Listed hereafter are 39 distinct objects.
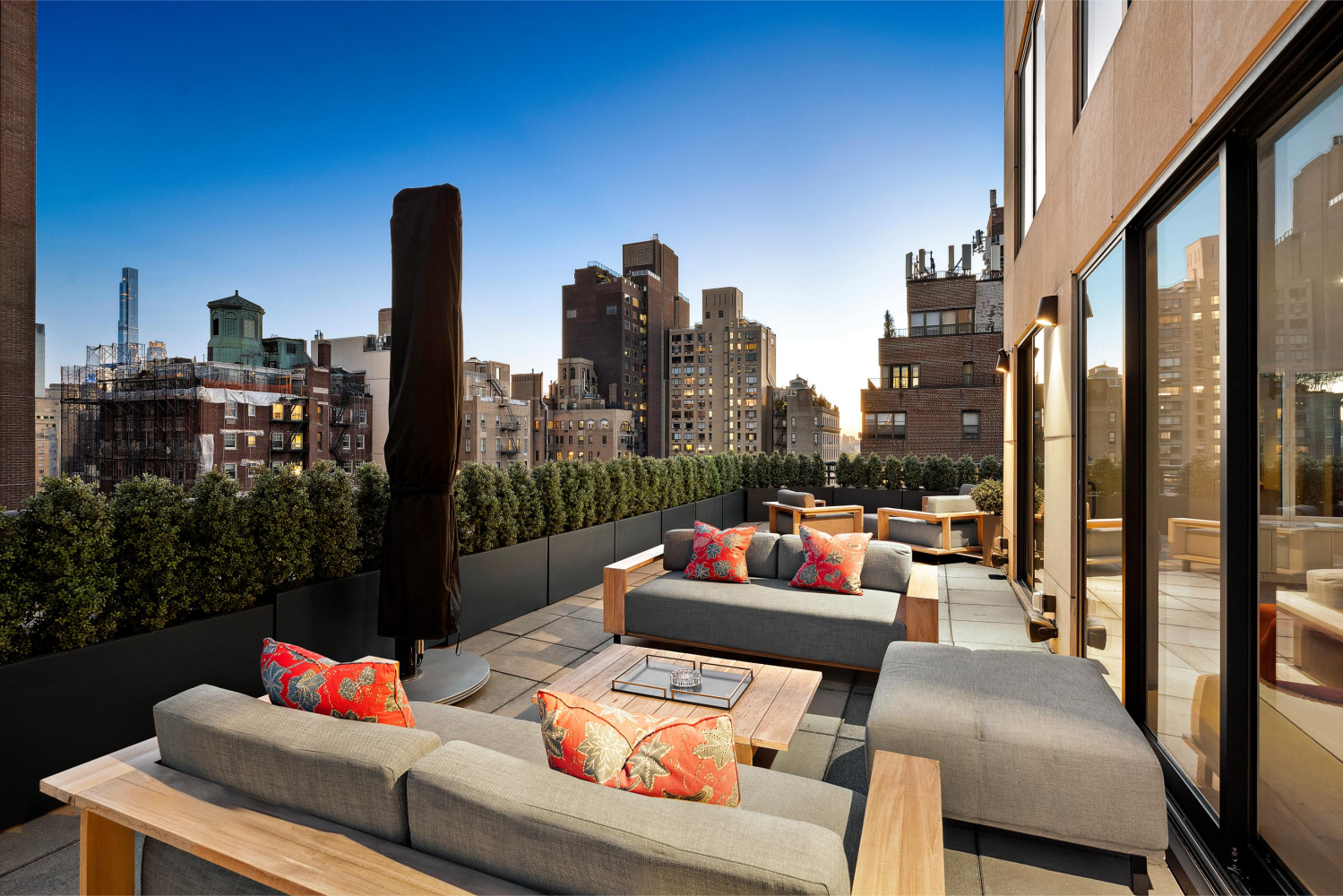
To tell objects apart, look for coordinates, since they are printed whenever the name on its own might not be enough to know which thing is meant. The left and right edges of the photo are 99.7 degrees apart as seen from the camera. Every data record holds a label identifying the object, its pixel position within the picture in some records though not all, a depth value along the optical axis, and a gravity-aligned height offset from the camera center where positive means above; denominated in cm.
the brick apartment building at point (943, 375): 1994 +260
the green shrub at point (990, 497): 756 -67
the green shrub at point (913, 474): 1105 -54
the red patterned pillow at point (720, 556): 453 -90
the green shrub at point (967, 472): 1077 -49
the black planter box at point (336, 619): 342 -112
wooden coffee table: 229 -119
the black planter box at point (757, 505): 1167 -124
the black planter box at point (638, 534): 694 -116
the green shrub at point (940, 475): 1078 -54
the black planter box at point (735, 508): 1081 -124
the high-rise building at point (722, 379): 7181 +865
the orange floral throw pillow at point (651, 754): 127 -72
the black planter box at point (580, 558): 574 -123
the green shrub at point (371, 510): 399 -47
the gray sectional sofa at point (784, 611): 365 -114
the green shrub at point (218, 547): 303 -57
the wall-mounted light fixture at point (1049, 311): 420 +101
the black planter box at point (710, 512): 947 -115
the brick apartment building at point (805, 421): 7375 +323
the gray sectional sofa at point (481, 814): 106 -79
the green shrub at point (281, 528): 332 -51
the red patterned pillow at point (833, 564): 422 -89
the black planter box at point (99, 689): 230 -116
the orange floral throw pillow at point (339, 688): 162 -72
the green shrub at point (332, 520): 363 -50
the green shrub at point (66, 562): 244 -53
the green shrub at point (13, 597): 231 -64
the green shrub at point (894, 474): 1116 -55
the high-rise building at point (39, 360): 1585 +232
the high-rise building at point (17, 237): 1472 +538
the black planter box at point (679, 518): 821 -109
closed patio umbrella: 346 +10
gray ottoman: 190 -108
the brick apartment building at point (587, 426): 6662 +217
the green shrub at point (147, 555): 273 -56
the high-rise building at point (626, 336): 7731 +1520
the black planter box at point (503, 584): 467 -124
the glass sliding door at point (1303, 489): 129 -10
